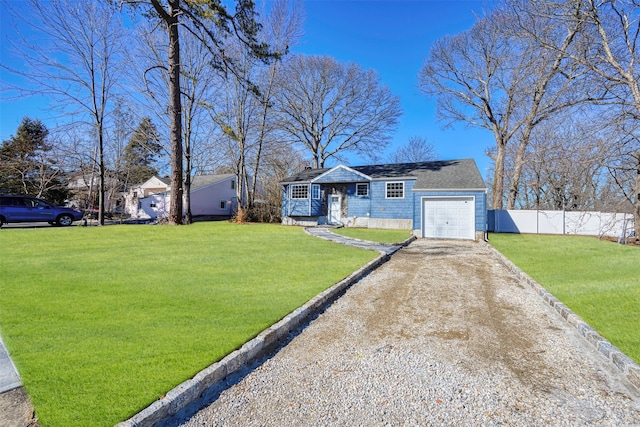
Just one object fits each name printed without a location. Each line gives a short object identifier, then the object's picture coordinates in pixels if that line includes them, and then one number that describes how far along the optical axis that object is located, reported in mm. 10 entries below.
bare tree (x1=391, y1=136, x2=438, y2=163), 40250
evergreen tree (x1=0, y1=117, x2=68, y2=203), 24469
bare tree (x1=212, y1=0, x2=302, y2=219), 22484
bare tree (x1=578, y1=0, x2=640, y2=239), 10414
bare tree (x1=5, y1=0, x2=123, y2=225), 18900
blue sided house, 15250
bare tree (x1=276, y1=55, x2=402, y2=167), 28219
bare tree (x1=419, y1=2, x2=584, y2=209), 11789
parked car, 16173
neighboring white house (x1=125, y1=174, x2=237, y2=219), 28984
